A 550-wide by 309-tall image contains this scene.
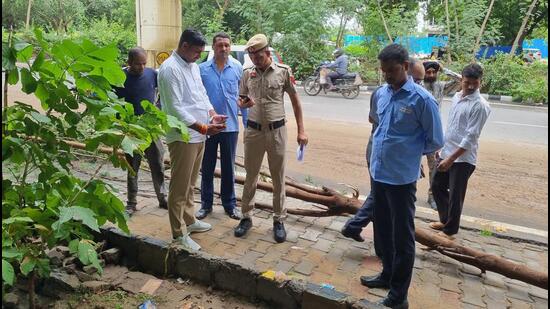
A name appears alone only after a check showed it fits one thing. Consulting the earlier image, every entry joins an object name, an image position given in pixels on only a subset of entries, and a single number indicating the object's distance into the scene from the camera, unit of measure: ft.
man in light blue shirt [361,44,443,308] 9.18
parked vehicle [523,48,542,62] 63.67
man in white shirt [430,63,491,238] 12.83
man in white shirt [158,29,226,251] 11.63
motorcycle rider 51.57
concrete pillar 23.86
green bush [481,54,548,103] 51.34
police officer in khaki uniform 12.93
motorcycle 50.78
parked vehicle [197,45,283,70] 40.37
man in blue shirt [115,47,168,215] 14.35
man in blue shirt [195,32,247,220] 14.51
